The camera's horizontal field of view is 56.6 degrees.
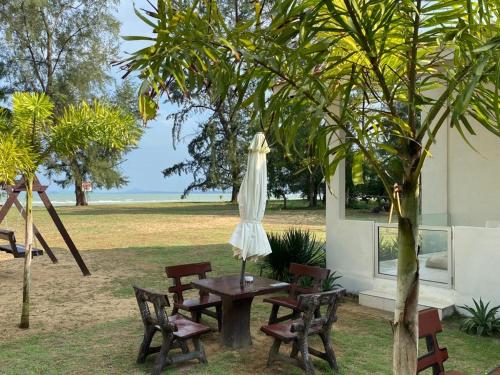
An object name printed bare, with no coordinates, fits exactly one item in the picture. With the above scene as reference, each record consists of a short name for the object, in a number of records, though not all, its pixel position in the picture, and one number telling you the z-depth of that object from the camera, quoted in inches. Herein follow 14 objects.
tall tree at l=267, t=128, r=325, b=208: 1406.3
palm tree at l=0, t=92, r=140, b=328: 244.5
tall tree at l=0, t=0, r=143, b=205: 1293.1
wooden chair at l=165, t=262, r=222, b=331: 236.7
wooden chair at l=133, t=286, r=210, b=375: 185.2
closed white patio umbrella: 237.3
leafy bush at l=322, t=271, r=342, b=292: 321.7
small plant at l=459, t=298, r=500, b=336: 238.1
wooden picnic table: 217.0
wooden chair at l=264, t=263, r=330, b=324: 239.8
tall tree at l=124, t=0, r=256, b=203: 1419.8
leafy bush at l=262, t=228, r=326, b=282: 359.3
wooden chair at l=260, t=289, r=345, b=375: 182.2
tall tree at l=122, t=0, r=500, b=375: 78.1
